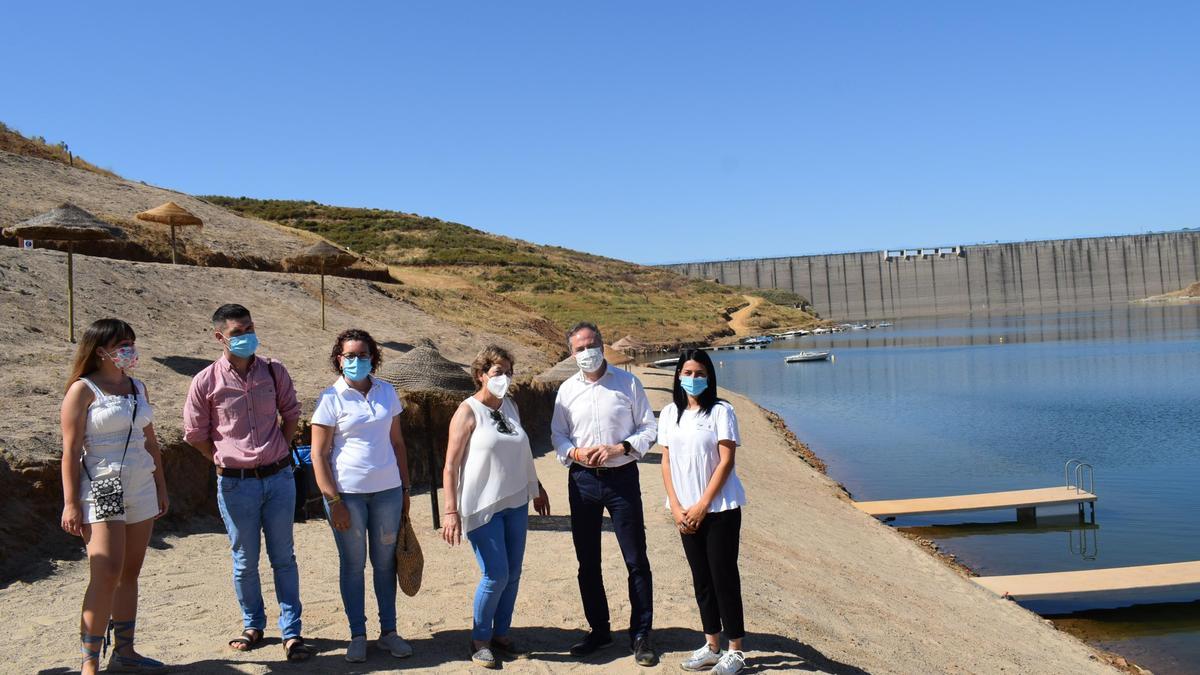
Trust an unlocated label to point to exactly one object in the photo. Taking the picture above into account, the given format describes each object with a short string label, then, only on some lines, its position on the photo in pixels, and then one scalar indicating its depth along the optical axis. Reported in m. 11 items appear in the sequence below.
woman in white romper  4.78
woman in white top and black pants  5.40
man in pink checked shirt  5.36
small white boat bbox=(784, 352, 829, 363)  56.56
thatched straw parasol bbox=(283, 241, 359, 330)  22.03
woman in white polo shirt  5.30
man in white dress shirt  5.52
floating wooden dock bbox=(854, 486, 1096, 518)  16.39
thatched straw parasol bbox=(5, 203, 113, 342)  13.77
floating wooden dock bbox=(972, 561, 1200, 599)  11.48
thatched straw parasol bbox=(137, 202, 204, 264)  21.33
